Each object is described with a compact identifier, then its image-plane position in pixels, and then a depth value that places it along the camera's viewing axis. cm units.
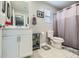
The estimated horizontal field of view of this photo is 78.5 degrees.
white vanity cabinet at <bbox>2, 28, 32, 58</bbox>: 116
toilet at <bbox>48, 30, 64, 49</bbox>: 196
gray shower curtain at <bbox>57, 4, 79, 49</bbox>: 167
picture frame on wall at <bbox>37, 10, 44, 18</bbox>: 220
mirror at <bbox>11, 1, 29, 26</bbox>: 168
